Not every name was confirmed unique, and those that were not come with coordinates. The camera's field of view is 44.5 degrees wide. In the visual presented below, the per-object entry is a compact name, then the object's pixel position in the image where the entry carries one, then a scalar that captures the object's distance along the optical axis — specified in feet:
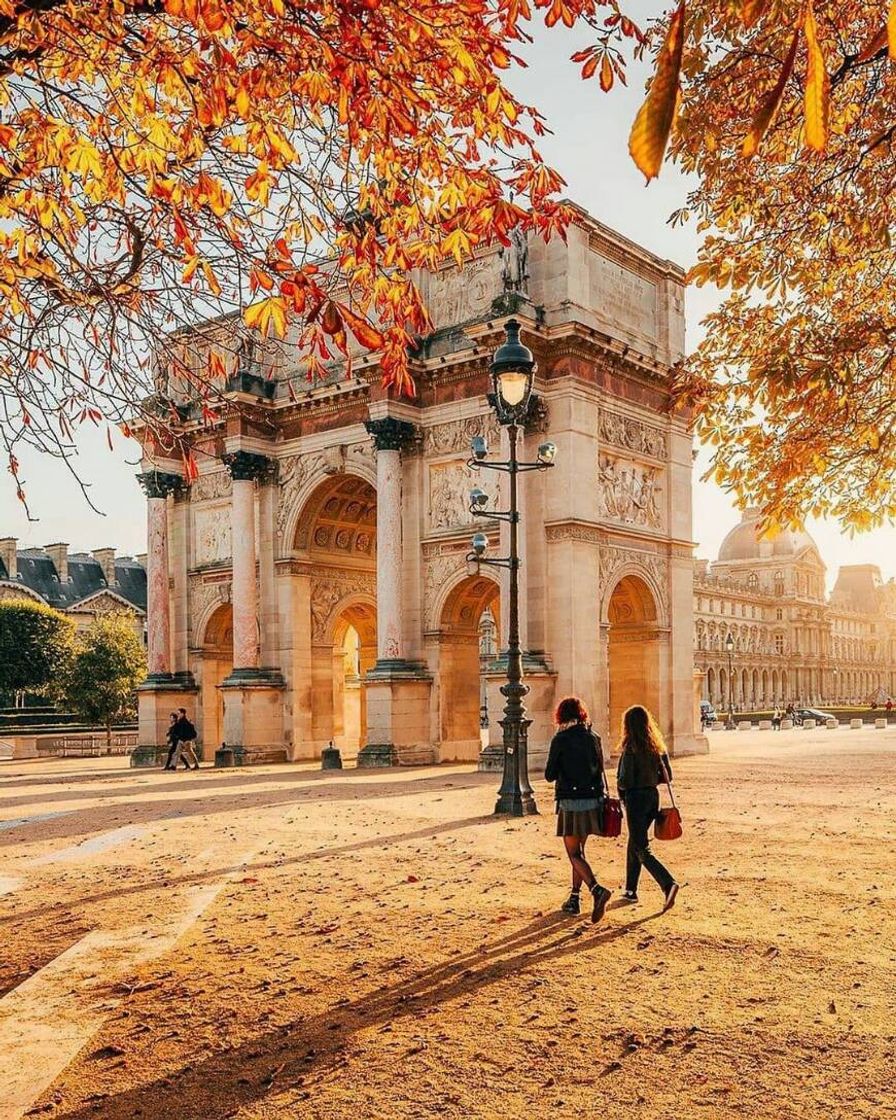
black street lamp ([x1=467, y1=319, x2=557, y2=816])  51.47
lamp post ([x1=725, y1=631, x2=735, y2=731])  192.87
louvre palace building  397.39
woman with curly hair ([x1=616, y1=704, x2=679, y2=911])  29.73
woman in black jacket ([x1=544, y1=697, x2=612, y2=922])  29.28
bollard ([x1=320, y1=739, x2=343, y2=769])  86.84
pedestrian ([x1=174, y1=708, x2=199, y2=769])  92.12
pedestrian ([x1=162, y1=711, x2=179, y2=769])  92.84
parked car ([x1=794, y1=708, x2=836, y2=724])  213.05
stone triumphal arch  83.10
